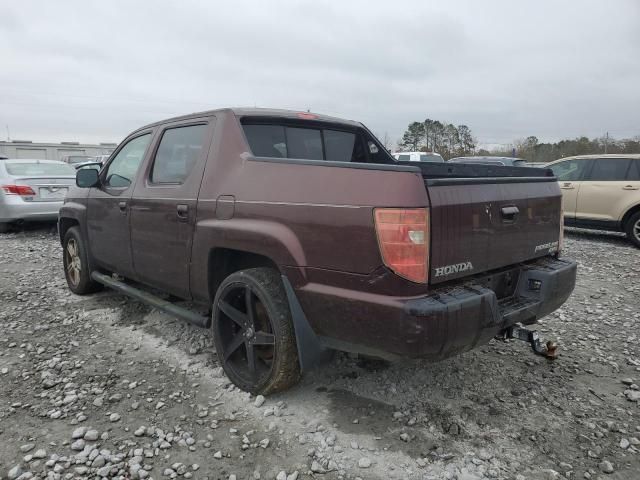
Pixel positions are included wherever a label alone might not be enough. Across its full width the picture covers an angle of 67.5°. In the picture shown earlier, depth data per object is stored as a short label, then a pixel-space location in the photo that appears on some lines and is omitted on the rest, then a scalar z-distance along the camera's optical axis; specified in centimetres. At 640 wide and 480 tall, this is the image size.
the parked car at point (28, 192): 885
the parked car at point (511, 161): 1502
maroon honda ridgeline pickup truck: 232
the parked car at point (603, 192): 874
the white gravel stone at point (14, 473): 233
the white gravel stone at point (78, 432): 266
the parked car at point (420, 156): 1568
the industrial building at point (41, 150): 4456
